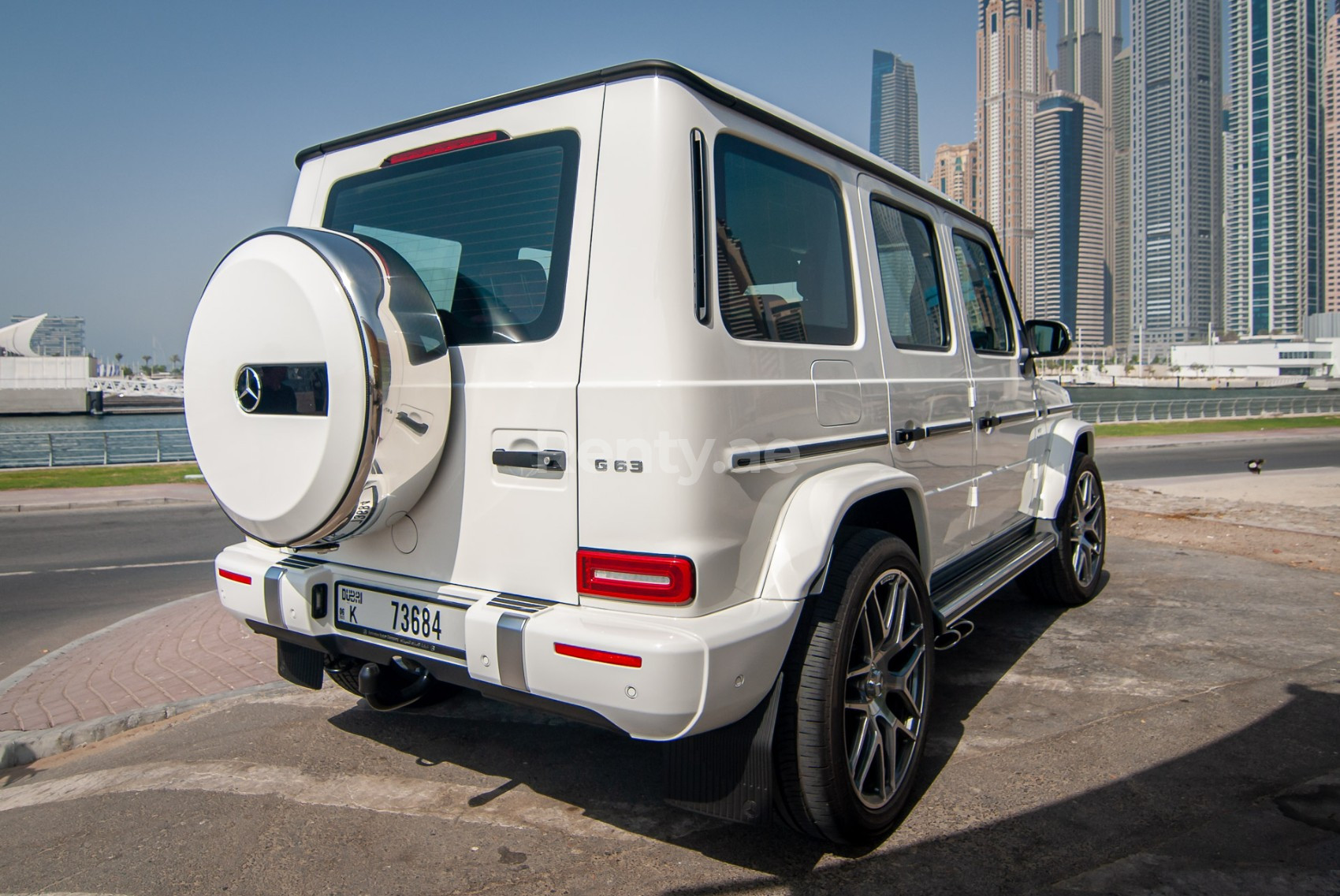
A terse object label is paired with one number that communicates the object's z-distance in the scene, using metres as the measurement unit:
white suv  2.28
